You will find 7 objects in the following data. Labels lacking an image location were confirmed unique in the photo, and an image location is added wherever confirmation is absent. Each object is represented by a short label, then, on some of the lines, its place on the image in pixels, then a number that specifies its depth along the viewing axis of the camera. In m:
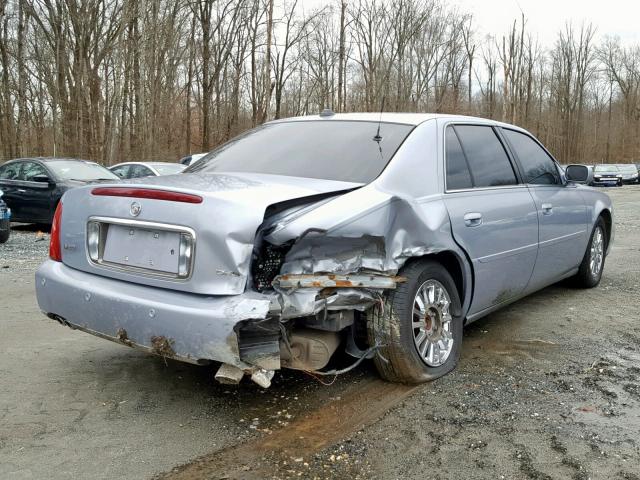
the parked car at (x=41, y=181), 10.87
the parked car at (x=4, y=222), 9.32
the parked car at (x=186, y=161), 12.34
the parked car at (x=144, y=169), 14.00
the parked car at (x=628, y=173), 38.81
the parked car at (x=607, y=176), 36.06
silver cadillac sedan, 2.73
